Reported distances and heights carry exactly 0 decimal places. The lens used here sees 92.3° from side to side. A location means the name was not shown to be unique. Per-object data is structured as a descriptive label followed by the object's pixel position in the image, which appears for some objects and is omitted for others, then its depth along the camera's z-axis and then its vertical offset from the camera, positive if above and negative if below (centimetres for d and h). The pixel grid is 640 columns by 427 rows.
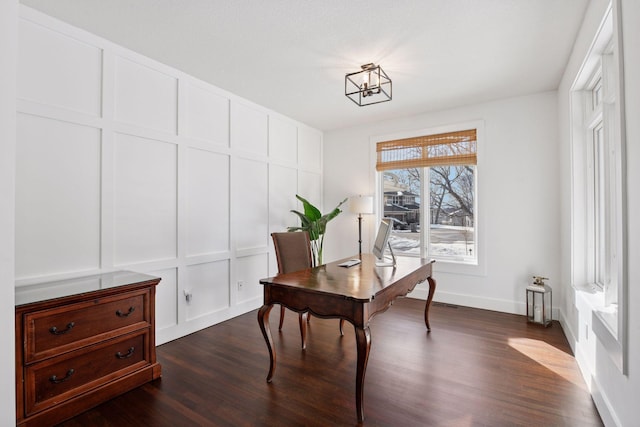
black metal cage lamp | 279 +139
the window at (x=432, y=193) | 408 +32
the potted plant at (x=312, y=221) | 421 -7
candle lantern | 328 -95
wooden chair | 301 -37
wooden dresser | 168 -79
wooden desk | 178 -51
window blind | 402 +91
